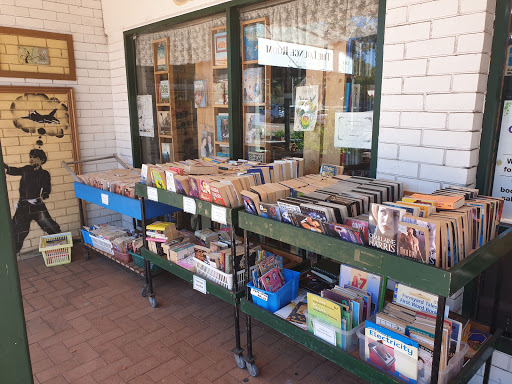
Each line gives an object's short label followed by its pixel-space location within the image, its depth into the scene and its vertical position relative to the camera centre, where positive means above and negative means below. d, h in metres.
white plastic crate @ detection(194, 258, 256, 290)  2.76 -1.21
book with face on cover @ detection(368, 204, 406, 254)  1.72 -0.52
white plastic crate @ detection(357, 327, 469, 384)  1.79 -1.21
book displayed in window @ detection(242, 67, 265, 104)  3.73 +0.25
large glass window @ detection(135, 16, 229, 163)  4.11 +0.23
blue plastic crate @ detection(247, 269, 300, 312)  2.48 -1.20
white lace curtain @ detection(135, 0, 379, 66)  2.91 +0.74
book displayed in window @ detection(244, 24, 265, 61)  3.63 +0.68
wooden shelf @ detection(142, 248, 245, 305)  2.69 -1.29
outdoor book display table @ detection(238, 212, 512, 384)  1.60 -0.71
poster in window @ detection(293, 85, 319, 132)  3.38 +0.03
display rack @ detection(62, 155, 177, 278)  3.71 -0.94
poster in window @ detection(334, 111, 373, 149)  3.01 -0.15
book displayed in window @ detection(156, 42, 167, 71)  4.69 +0.65
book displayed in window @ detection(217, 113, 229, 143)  4.11 -0.18
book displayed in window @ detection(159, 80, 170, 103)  4.75 +0.24
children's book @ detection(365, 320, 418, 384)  1.81 -1.16
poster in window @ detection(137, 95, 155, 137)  5.05 -0.05
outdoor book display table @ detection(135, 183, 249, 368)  2.55 -0.80
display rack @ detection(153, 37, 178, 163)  4.68 +0.15
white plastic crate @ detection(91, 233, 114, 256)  4.40 -1.53
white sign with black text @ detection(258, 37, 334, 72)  3.25 +0.48
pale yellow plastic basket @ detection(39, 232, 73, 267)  4.68 -1.68
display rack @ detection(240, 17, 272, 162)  3.64 +0.06
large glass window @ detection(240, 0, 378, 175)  3.00 +0.25
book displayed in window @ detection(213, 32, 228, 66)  3.91 +0.63
